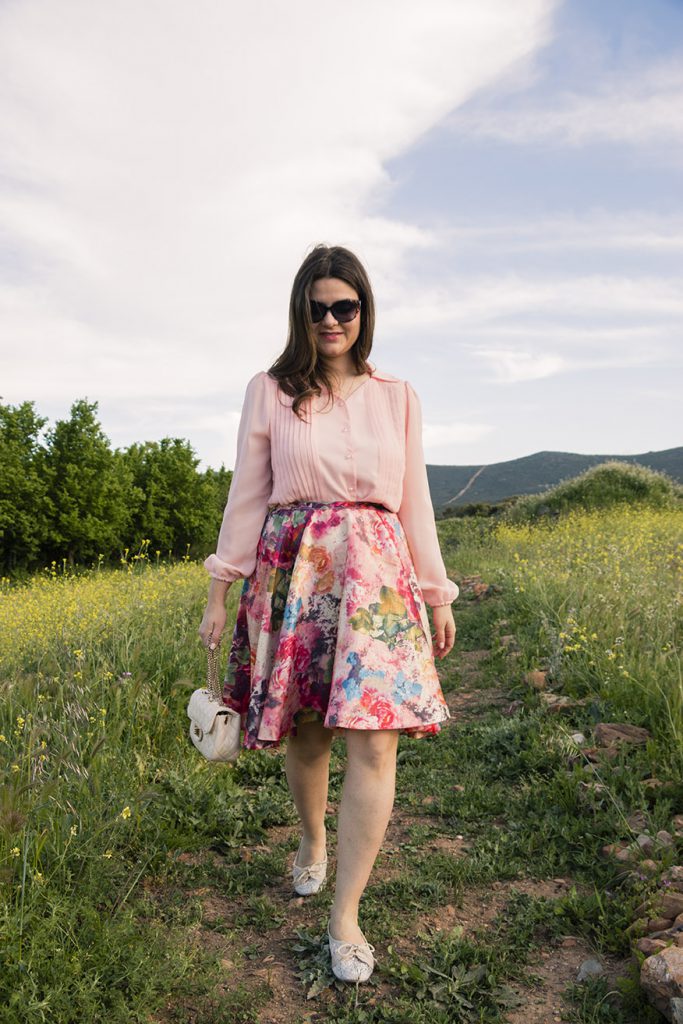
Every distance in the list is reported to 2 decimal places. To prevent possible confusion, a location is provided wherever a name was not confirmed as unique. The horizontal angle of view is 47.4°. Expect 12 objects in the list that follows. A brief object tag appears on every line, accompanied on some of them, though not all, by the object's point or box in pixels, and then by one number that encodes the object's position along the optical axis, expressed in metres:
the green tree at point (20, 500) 21.45
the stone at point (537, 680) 5.07
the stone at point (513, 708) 4.98
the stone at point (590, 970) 2.51
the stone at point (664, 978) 2.14
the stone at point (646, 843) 2.96
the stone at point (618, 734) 3.78
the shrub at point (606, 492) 20.22
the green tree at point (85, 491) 22.16
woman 2.43
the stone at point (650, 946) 2.35
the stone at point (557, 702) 4.47
